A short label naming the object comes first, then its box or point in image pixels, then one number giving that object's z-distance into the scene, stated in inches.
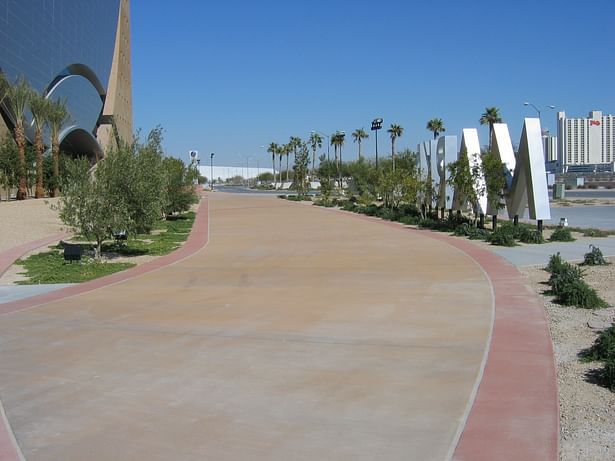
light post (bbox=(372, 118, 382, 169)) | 2380.7
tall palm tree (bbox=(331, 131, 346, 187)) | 4322.3
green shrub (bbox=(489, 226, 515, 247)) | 847.7
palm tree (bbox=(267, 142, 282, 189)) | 6038.4
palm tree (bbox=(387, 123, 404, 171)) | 3769.7
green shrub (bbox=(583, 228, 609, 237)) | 960.9
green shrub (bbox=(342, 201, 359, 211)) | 1880.9
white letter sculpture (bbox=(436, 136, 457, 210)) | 1230.9
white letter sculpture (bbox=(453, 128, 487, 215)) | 1024.2
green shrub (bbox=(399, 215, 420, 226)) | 1316.9
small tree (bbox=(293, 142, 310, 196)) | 2854.3
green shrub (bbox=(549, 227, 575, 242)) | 890.1
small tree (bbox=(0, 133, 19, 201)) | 1739.7
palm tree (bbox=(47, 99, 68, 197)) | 1904.5
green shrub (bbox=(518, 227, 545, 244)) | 878.7
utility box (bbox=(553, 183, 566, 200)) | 2480.3
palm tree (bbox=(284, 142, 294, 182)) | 4975.4
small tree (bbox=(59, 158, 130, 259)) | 709.9
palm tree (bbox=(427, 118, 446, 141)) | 3375.5
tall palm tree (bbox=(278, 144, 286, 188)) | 5713.6
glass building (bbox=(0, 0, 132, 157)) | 2483.1
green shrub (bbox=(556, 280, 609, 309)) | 436.8
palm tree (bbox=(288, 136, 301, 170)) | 4409.5
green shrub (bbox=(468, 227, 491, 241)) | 942.9
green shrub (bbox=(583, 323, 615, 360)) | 296.1
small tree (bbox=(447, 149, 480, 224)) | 1013.8
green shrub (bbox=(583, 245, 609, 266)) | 634.2
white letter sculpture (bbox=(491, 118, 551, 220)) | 922.7
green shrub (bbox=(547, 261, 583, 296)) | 465.7
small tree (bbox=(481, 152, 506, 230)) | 985.3
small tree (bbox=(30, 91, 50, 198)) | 1788.9
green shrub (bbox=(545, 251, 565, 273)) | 538.6
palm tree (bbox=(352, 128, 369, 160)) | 4650.6
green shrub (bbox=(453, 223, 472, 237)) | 1002.7
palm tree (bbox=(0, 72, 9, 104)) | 2025.1
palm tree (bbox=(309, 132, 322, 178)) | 4510.3
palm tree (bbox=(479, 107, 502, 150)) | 3154.5
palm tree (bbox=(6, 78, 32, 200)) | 1711.4
